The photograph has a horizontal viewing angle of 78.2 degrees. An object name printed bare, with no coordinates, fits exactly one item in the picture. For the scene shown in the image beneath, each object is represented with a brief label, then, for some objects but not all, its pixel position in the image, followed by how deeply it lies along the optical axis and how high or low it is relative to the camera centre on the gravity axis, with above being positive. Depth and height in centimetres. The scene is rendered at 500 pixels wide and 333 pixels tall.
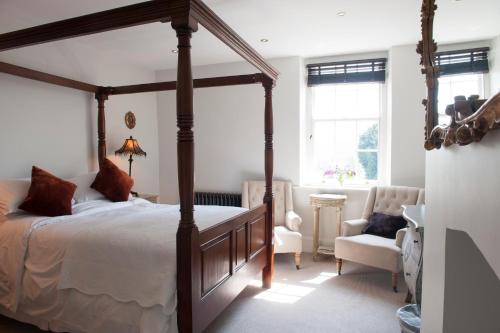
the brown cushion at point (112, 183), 336 -27
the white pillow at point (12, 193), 251 -29
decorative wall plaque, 432 +55
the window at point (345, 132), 429 +36
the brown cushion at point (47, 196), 261 -32
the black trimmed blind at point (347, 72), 405 +117
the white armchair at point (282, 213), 363 -74
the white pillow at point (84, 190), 317 -33
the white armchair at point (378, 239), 309 -89
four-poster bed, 181 -17
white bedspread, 188 -66
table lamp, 392 +12
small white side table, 385 -62
